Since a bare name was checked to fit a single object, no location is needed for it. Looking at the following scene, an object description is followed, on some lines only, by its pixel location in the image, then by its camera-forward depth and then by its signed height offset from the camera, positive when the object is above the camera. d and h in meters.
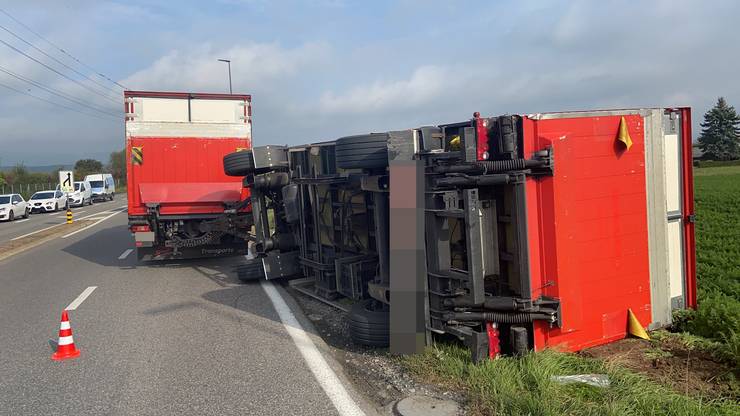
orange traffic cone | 5.92 -1.47
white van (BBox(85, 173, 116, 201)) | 52.79 +1.55
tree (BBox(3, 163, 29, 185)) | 67.20 +3.87
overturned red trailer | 4.94 -0.44
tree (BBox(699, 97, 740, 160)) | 73.38 +4.76
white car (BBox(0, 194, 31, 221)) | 31.39 -0.02
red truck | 11.59 +0.52
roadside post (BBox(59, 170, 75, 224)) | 40.44 +1.65
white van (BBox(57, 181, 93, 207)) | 44.50 +0.68
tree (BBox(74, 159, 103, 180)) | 96.55 +6.47
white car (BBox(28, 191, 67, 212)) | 37.72 +0.26
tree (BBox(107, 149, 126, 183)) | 97.69 +6.23
